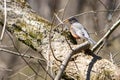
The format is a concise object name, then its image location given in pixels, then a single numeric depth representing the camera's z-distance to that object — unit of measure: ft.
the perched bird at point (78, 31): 25.62
